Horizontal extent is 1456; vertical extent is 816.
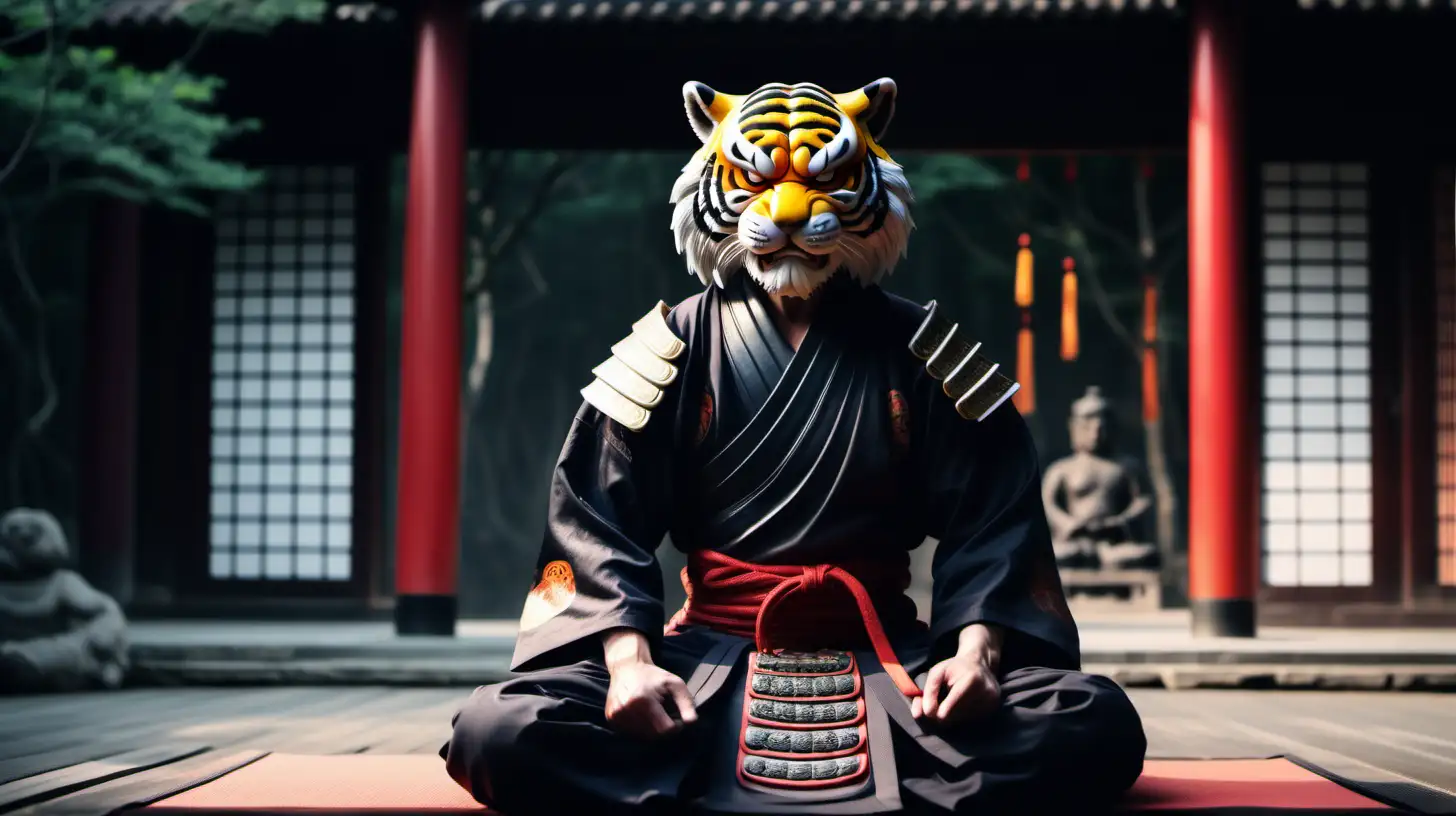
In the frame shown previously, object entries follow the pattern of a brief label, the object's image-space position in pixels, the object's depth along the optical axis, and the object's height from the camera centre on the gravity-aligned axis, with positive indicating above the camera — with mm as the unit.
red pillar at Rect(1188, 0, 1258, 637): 8203 +596
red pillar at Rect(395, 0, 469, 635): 8180 +610
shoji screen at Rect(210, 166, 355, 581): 10477 +536
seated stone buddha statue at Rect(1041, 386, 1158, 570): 11203 -374
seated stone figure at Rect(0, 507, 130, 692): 6871 -825
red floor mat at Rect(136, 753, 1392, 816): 3164 -781
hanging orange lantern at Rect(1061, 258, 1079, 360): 11133 +1078
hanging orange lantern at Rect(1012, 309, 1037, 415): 11234 +675
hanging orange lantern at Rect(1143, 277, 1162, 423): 11695 +853
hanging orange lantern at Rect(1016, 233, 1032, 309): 10844 +1319
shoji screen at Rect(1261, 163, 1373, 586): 10414 +513
